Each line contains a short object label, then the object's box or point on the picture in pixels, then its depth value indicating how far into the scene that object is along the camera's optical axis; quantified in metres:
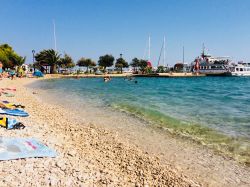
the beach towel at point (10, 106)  8.78
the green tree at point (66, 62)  65.88
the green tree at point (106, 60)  78.34
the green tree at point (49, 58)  58.08
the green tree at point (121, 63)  78.24
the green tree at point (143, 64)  82.83
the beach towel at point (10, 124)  6.03
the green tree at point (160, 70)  75.58
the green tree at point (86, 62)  74.53
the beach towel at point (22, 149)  4.21
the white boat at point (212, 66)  78.98
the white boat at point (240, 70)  78.27
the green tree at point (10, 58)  49.60
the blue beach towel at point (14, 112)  7.71
